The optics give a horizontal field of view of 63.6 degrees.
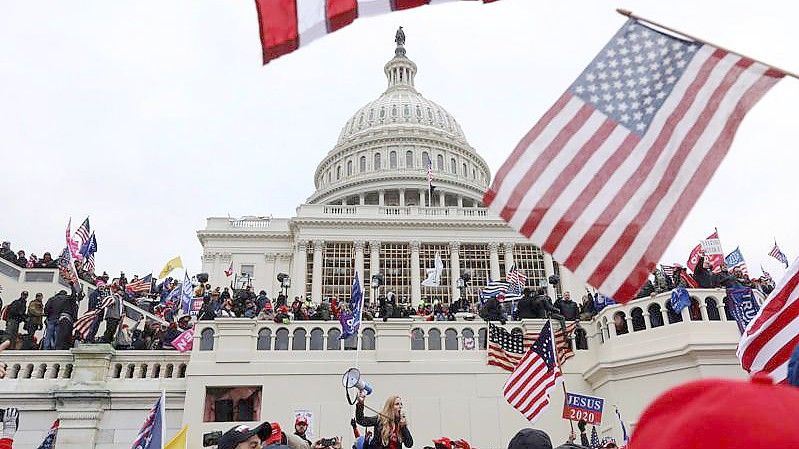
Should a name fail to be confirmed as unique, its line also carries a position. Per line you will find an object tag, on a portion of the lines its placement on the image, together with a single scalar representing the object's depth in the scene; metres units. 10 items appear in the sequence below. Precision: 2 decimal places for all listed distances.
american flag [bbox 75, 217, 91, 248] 25.47
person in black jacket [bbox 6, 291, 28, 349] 18.45
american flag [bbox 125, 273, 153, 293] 27.47
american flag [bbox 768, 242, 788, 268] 30.89
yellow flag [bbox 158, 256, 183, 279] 37.81
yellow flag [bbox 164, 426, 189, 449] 7.98
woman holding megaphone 6.81
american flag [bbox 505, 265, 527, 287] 25.74
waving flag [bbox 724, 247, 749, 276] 26.38
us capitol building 15.72
